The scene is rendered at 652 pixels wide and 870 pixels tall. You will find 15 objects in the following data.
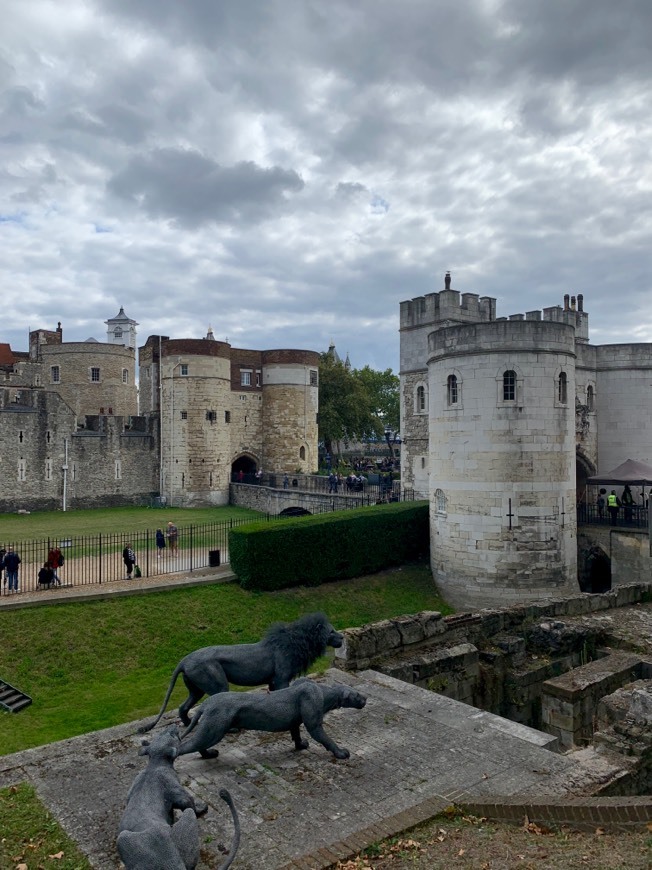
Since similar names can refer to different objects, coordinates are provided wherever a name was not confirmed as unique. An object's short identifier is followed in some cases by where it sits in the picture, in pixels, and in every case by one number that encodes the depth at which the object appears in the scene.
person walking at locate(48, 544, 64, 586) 18.12
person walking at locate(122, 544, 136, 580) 19.52
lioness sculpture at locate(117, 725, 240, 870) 4.81
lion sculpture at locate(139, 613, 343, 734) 8.05
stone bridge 29.42
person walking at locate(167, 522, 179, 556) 24.05
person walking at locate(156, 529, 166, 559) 23.97
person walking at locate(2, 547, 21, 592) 17.50
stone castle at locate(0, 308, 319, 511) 35.91
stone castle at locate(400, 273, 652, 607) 19.69
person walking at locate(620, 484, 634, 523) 22.96
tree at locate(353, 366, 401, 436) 64.62
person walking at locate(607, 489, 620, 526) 22.84
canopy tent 23.39
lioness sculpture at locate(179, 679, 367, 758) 7.08
